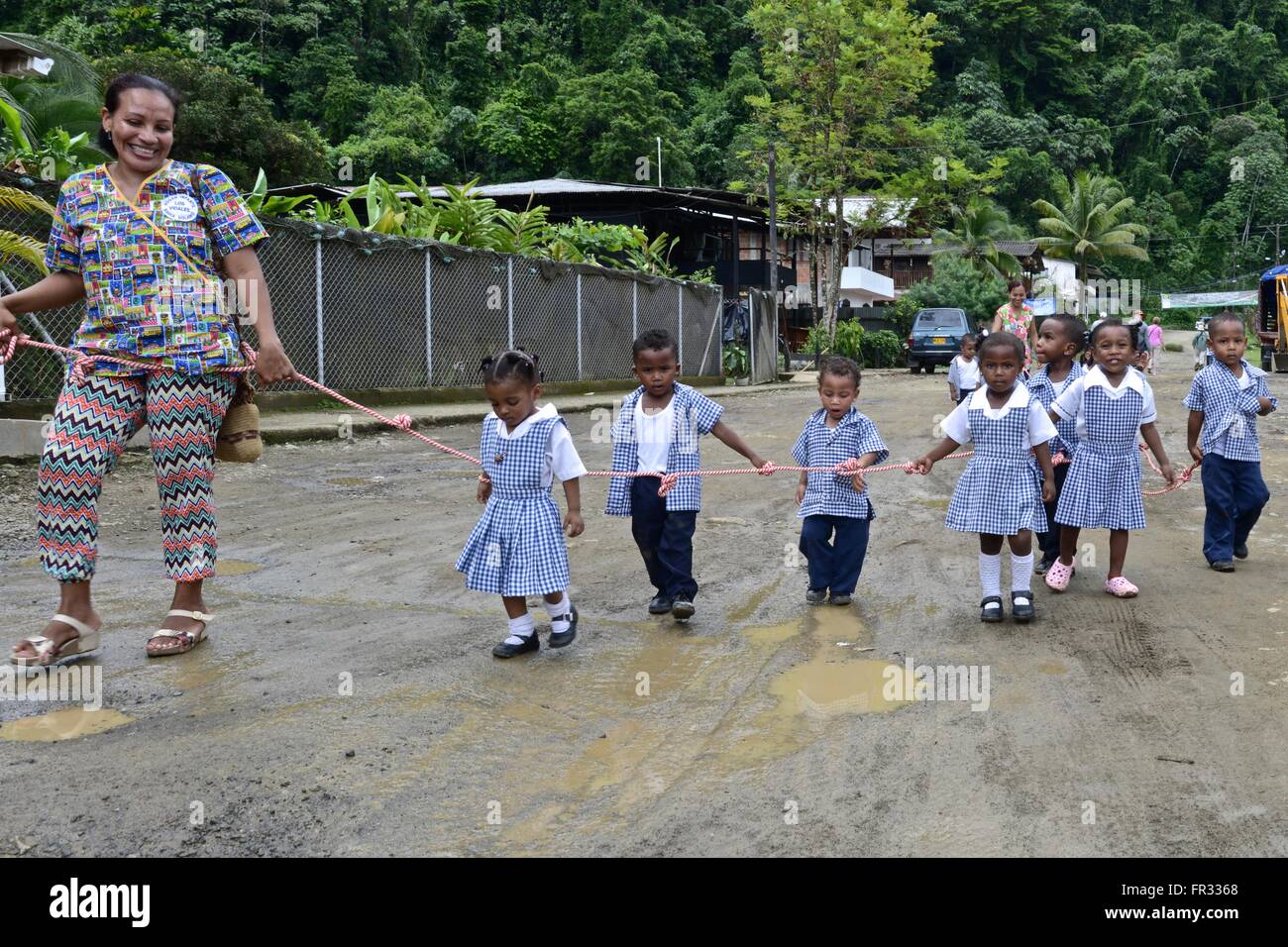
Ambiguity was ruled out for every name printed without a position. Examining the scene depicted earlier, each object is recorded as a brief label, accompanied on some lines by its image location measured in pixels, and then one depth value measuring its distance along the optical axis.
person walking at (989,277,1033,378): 12.06
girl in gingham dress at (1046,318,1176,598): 6.00
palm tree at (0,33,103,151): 13.90
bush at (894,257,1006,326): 43.59
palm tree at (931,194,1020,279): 51.94
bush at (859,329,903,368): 39.47
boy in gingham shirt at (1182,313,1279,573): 6.85
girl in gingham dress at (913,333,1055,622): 5.45
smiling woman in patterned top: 4.32
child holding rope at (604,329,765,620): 5.43
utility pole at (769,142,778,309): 31.75
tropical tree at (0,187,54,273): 8.62
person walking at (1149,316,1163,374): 30.59
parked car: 32.81
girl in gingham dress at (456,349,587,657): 4.73
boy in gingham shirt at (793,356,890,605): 5.70
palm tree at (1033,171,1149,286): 58.50
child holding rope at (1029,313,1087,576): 6.14
